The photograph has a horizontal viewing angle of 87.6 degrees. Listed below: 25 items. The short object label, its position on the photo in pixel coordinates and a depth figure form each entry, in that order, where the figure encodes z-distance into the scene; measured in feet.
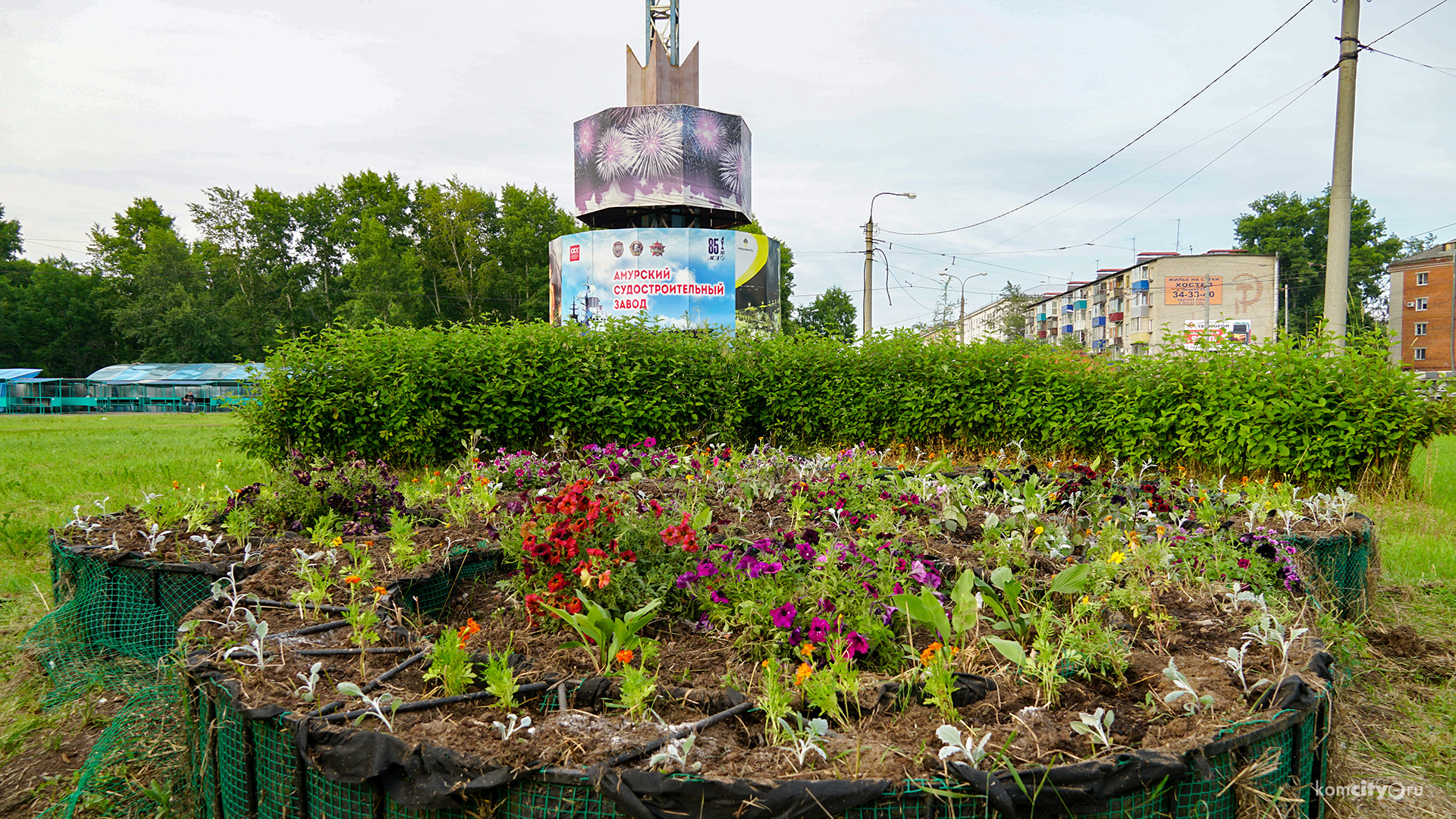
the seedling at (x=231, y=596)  7.95
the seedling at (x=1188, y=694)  5.81
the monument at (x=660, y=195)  66.03
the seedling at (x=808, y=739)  5.22
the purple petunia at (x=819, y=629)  7.07
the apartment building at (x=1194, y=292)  174.50
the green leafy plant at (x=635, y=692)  5.99
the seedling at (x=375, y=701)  5.70
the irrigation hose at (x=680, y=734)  5.13
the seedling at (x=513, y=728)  5.46
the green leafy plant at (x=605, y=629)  7.32
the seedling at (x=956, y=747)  4.91
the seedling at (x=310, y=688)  5.96
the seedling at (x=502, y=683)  6.03
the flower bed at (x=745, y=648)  5.09
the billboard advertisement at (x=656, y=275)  67.21
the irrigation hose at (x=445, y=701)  5.72
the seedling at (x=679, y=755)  4.98
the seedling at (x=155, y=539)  10.98
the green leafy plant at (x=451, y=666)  6.40
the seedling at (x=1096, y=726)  5.25
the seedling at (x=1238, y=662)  6.28
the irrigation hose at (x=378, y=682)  5.74
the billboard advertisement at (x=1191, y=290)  178.09
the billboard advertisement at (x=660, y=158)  65.57
